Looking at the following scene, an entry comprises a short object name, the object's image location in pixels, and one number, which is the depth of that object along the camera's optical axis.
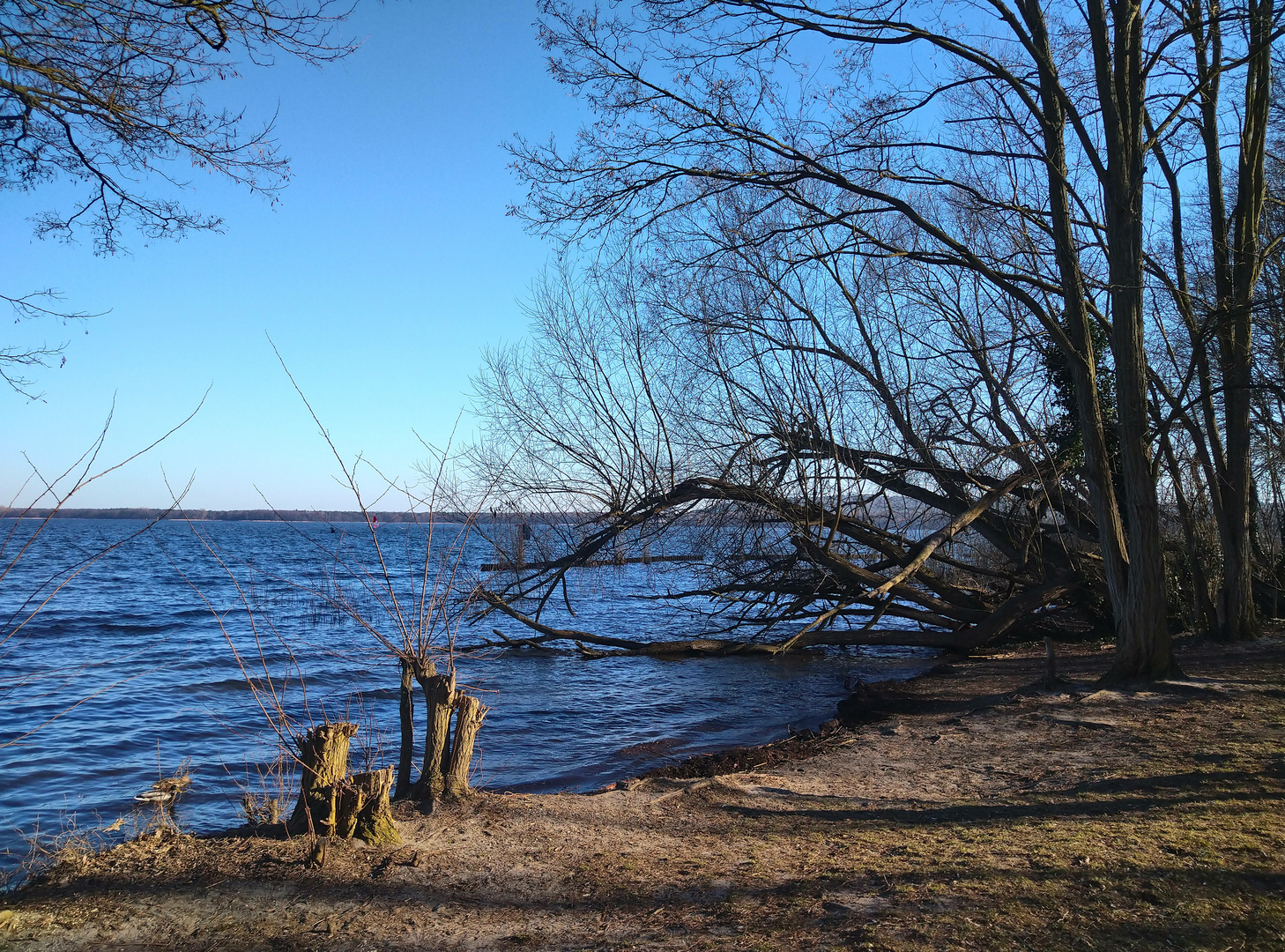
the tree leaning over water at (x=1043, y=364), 8.51
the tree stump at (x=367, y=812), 4.73
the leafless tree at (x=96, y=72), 5.00
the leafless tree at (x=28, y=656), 3.37
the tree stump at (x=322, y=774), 4.66
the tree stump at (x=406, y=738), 5.47
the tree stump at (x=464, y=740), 5.50
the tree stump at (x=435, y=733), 5.36
